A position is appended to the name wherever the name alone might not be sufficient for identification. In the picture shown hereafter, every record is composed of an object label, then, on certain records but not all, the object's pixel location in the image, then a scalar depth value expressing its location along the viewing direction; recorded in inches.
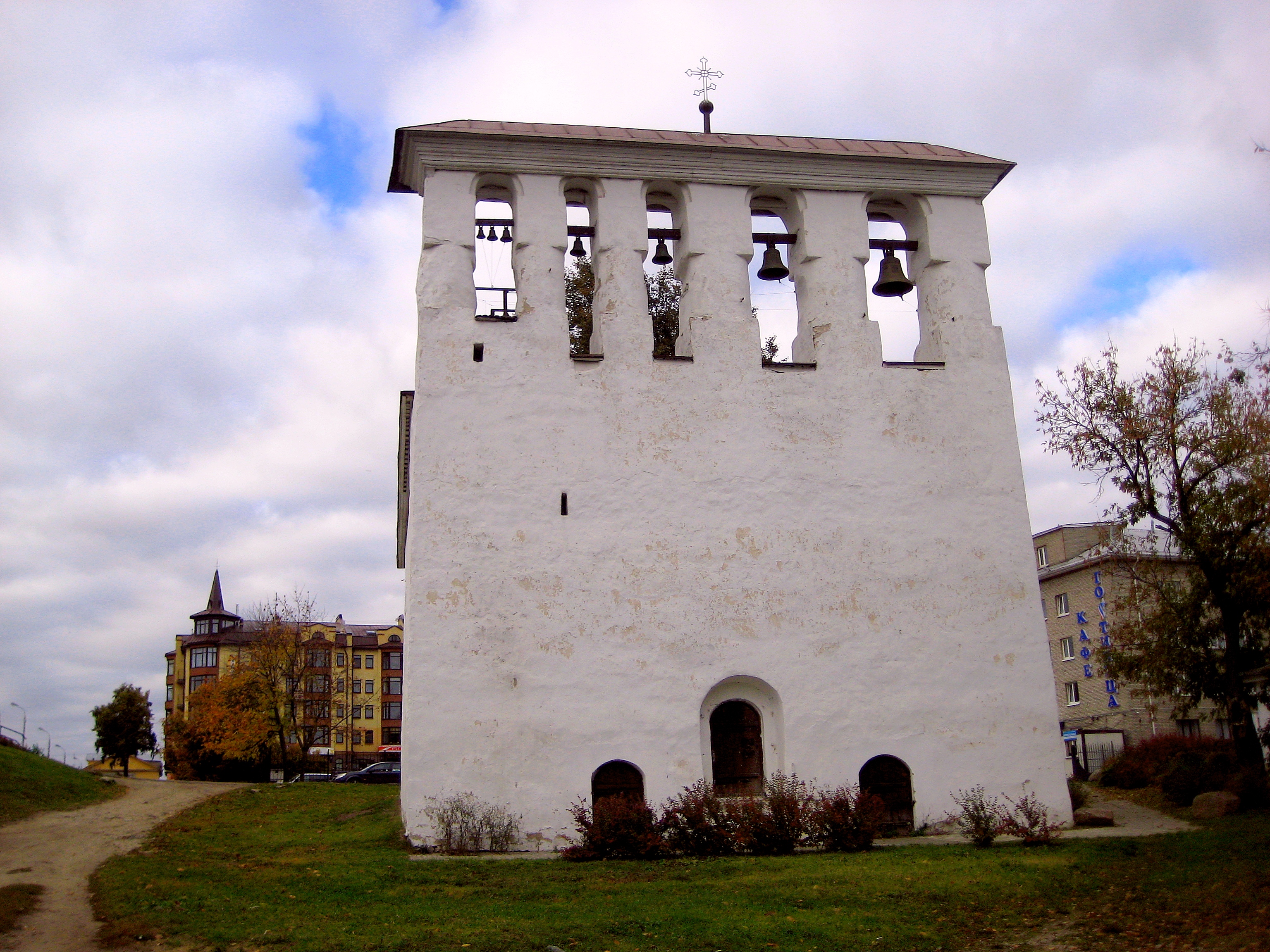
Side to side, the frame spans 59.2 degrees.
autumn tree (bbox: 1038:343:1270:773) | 792.3
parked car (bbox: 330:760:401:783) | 1566.2
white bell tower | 611.5
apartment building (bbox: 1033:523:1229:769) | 1375.5
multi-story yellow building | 2726.4
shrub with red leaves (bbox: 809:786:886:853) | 559.5
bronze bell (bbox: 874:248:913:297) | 719.1
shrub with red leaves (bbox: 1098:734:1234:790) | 878.4
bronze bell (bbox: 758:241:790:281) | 710.5
